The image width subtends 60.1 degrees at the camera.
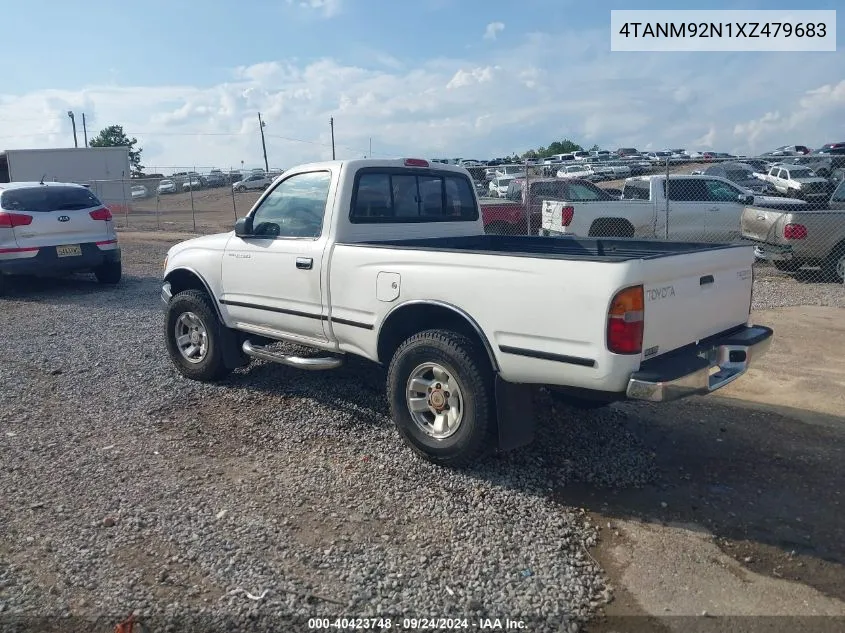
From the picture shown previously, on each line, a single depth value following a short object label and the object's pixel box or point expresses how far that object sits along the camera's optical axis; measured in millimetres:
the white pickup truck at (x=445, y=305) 3777
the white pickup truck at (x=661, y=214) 13000
